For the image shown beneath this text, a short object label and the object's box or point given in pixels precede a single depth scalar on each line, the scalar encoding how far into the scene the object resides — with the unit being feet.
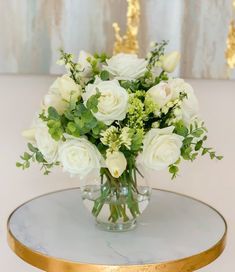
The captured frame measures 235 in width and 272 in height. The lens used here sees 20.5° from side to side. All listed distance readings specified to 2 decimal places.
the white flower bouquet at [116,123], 4.13
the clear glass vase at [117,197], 4.46
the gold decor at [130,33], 5.51
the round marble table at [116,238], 4.08
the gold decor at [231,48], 5.53
